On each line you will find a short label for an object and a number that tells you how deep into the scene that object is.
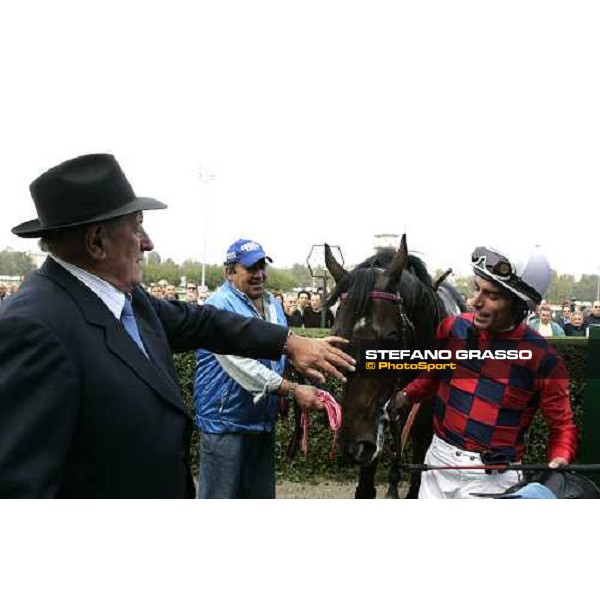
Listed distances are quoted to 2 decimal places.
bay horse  2.09
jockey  1.71
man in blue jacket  2.26
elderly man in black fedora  1.04
